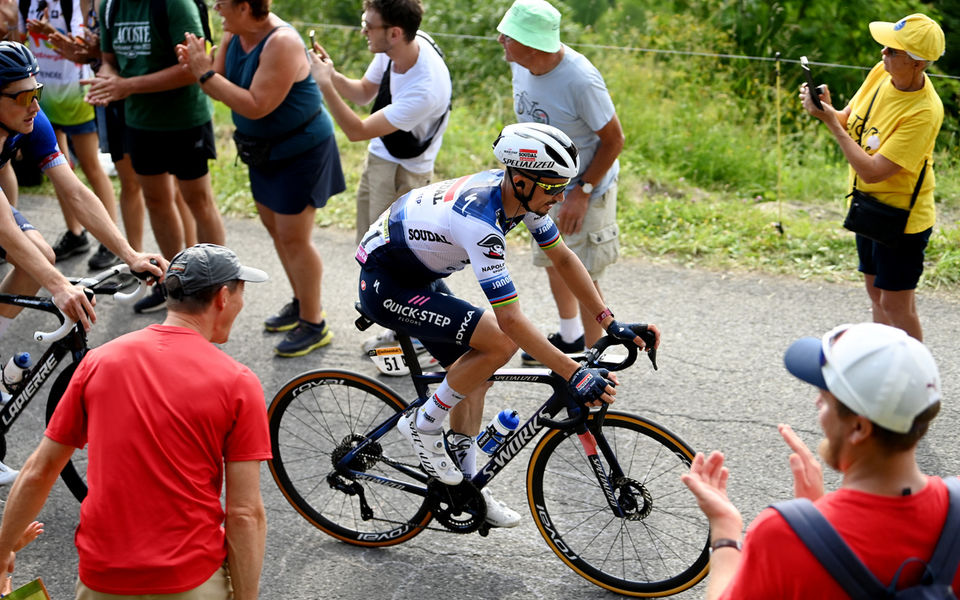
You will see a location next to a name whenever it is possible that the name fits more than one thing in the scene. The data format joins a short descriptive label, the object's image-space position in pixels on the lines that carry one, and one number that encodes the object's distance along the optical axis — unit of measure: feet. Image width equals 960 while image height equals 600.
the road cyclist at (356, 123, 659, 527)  11.62
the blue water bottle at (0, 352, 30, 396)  14.69
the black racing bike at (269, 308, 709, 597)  12.45
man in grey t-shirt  16.39
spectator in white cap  6.59
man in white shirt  17.65
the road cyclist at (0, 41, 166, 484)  13.10
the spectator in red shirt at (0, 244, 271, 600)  8.51
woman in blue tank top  17.95
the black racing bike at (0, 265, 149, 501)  13.67
